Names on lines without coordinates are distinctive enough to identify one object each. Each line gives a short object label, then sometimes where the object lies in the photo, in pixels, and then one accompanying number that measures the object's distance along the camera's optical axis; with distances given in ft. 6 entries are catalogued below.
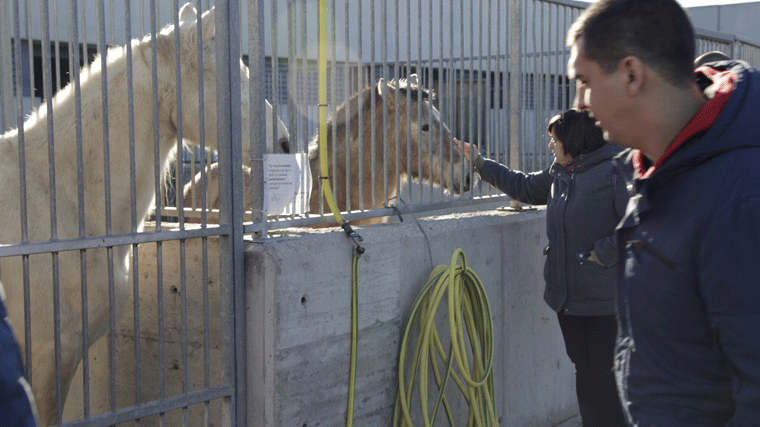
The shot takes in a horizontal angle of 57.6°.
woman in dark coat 11.59
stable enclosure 8.49
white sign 9.59
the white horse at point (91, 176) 8.50
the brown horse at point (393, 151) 13.65
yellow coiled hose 10.96
